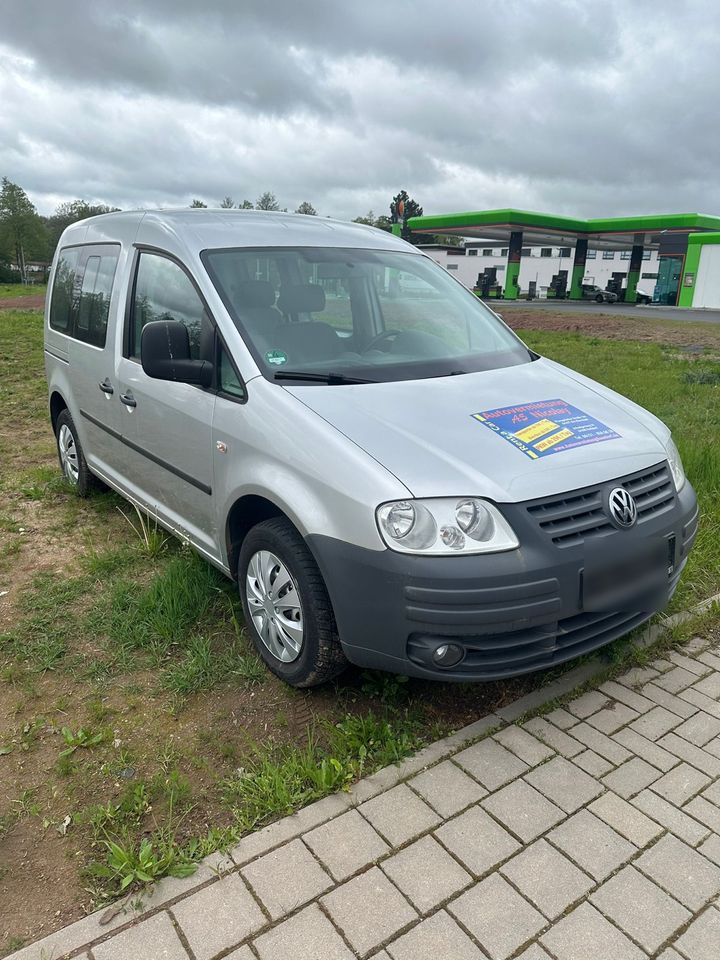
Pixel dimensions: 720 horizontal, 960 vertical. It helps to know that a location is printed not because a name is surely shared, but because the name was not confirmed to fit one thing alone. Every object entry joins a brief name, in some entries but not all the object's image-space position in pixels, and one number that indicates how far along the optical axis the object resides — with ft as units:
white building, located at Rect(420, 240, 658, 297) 199.82
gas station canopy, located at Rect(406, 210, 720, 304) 134.72
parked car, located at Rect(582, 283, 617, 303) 153.58
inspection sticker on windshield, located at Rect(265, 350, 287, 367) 10.44
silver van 8.34
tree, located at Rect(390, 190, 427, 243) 128.16
